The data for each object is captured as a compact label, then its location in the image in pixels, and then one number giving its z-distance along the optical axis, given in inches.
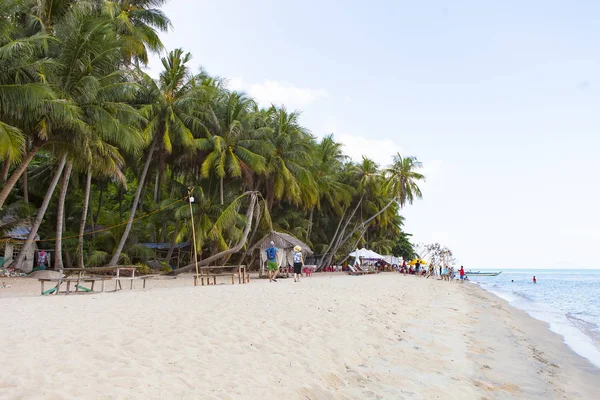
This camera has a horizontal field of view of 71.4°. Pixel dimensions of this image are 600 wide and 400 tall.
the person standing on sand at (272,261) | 655.1
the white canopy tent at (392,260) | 1486.2
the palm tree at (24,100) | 434.3
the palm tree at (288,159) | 971.3
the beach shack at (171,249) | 1016.2
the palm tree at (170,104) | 793.6
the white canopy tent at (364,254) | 1270.9
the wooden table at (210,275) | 562.8
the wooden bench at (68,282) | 389.7
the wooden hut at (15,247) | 709.3
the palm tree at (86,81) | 536.7
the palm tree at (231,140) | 854.5
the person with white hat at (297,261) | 647.1
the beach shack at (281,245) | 853.2
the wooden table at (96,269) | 441.3
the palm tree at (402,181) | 1441.9
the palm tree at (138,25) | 736.5
